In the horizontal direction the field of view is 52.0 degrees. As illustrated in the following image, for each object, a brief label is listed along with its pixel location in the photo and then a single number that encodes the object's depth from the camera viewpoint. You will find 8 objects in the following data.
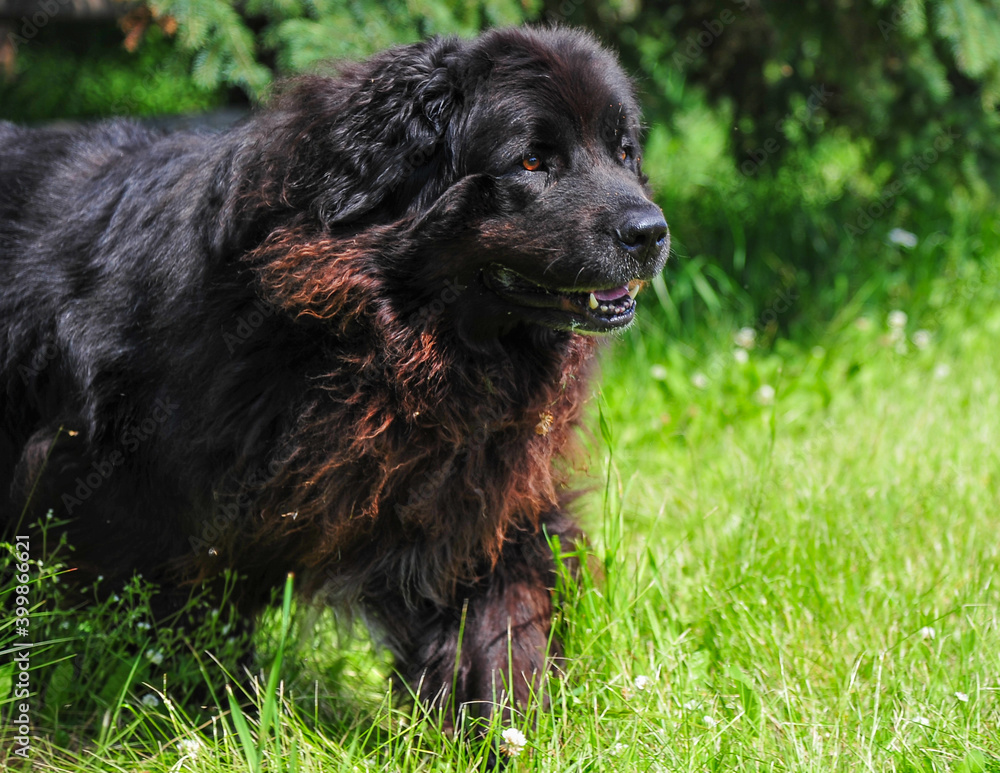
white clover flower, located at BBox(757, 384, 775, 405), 4.28
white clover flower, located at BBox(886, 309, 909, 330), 4.86
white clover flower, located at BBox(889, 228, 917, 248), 5.37
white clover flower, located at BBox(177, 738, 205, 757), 2.43
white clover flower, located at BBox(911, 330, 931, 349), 4.83
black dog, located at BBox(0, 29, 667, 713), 2.58
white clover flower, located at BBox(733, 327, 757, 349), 4.68
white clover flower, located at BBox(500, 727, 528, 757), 2.43
